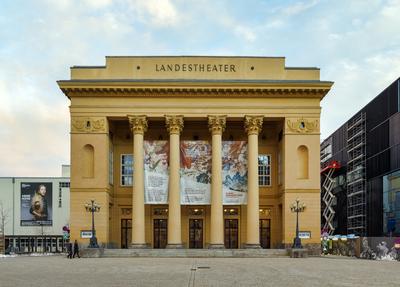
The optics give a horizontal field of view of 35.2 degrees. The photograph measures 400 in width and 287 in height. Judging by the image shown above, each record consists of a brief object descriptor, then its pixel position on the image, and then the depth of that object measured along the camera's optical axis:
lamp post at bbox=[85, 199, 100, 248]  47.09
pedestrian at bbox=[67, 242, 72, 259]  44.22
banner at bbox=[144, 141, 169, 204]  51.88
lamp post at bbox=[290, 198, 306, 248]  46.81
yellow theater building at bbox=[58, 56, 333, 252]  50.84
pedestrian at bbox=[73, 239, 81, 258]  44.47
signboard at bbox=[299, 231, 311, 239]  50.44
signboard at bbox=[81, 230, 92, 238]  50.19
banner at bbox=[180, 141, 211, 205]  52.19
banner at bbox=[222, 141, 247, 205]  52.16
